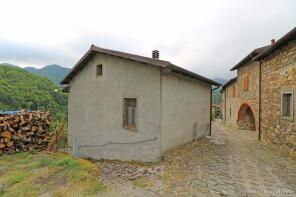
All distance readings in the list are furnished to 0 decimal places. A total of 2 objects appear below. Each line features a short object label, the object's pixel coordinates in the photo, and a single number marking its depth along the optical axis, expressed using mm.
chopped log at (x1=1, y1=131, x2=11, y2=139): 7150
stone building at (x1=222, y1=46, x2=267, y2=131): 10651
